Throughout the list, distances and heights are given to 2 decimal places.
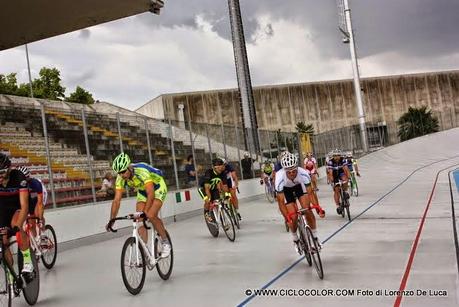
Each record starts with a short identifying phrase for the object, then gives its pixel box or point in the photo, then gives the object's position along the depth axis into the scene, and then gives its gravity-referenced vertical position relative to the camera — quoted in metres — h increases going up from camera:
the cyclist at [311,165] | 16.25 -0.25
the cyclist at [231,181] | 11.06 -0.29
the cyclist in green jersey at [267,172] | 17.64 -0.30
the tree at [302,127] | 49.82 +2.87
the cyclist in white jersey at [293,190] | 6.39 -0.40
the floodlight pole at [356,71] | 39.03 +5.89
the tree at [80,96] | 46.22 +8.02
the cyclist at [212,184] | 10.05 -0.27
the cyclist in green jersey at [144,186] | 6.05 -0.07
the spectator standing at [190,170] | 15.66 +0.08
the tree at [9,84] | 41.72 +9.23
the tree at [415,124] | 49.38 +1.80
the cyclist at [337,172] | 11.88 -0.42
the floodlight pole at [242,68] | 27.39 +5.01
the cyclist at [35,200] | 7.56 -0.10
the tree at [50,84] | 45.59 +9.32
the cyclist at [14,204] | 5.20 -0.08
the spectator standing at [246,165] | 20.73 +0.01
